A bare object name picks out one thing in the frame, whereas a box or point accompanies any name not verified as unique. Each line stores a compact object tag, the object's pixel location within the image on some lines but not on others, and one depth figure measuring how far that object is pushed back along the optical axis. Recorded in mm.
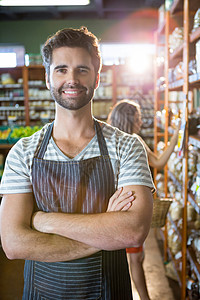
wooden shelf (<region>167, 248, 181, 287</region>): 2852
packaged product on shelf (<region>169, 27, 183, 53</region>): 3072
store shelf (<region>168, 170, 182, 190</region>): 2957
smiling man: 1326
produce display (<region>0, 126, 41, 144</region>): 4164
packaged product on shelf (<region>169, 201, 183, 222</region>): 3000
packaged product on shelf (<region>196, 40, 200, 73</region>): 2035
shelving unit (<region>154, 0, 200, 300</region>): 2346
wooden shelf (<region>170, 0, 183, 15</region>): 2980
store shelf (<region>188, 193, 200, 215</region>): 2174
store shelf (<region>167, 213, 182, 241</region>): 2840
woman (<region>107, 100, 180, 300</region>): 2674
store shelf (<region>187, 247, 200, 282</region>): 2162
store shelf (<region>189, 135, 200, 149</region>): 2191
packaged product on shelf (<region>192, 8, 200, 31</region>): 2279
